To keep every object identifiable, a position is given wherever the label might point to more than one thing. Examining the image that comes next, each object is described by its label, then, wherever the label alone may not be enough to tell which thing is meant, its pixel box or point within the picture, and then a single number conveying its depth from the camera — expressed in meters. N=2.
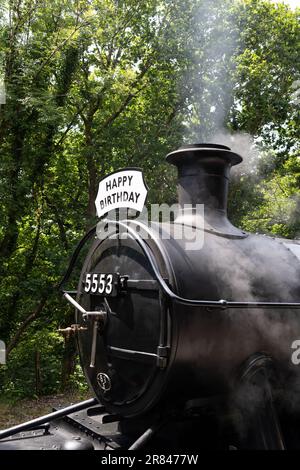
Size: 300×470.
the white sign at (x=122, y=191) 3.28
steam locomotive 2.99
